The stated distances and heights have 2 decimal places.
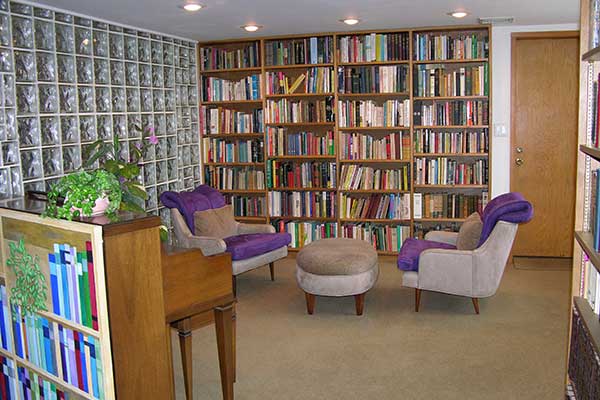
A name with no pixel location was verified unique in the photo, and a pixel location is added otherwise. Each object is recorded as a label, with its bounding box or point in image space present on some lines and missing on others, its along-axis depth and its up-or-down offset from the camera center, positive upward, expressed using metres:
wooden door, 6.07 -0.23
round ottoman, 4.56 -1.14
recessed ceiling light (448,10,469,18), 5.21 +0.82
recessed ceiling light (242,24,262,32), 5.70 +0.84
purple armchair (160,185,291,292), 5.16 -0.98
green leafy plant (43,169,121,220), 2.33 -0.26
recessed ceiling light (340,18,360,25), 5.48 +0.83
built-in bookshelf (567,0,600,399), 2.32 -0.48
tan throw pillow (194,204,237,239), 5.42 -0.89
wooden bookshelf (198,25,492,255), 6.17 +0.23
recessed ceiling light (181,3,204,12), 4.58 +0.84
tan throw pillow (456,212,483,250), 4.69 -0.92
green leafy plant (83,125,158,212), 2.68 -0.25
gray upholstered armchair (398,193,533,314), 4.44 -1.08
